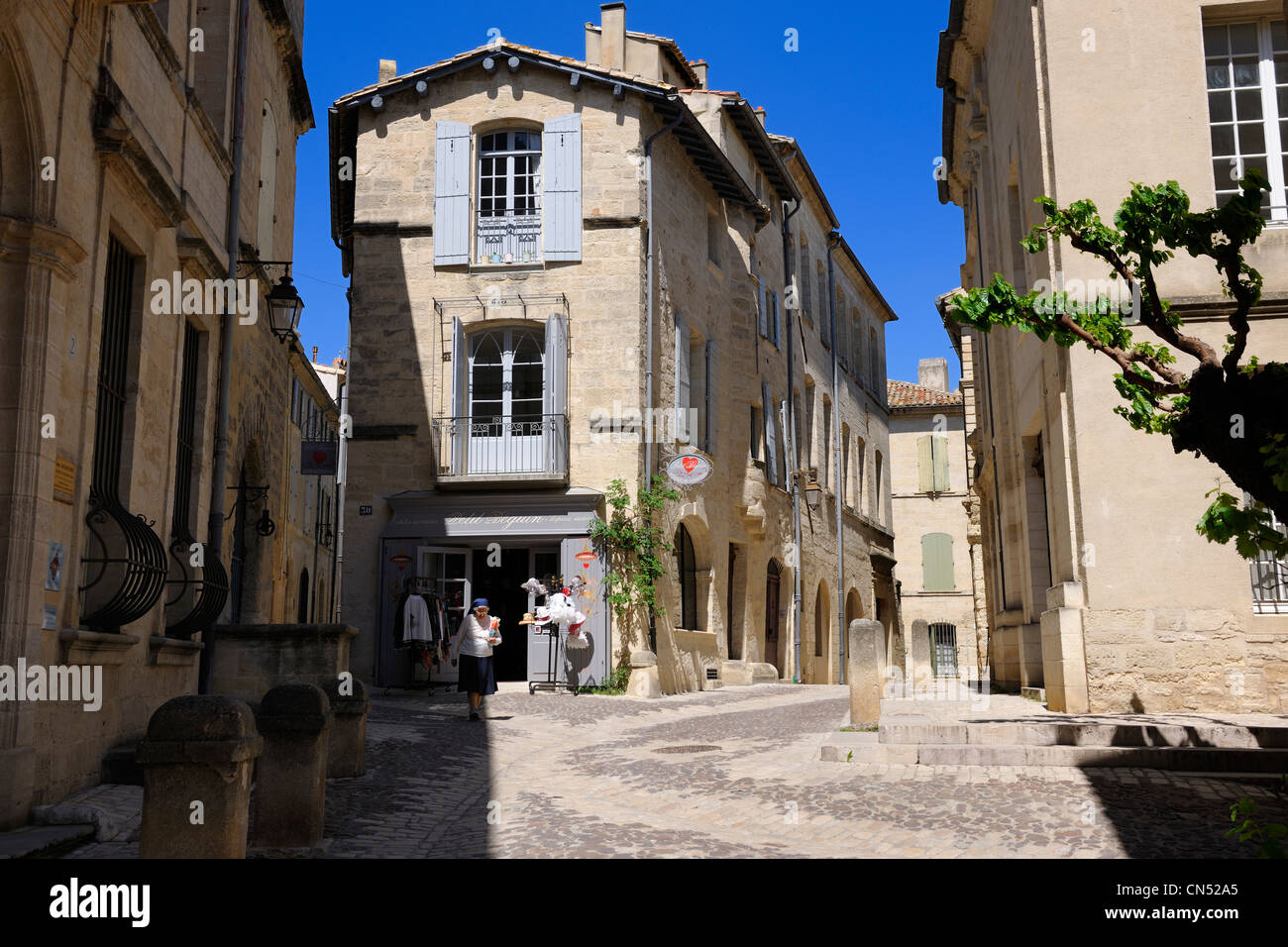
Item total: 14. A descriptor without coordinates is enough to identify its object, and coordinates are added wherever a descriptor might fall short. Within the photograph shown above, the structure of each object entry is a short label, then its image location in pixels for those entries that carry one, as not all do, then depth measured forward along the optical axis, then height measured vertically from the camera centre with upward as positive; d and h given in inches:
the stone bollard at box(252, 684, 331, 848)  232.2 -25.9
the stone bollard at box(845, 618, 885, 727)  402.9 -13.7
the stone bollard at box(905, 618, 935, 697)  561.0 -13.2
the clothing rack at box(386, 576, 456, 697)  671.1 +24.6
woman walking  500.1 -8.5
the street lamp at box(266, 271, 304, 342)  457.7 +123.6
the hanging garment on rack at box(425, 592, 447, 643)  670.5 +10.0
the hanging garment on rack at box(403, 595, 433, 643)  649.0 +7.1
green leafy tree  186.4 +58.1
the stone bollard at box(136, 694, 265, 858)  173.6 -21.1
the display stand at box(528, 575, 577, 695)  655.1 -15.7
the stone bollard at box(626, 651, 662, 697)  652.7 -24.3
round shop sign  727.1 +97.2
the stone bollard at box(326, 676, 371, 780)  324.5 -27.0
